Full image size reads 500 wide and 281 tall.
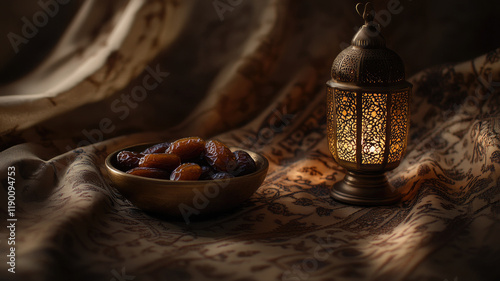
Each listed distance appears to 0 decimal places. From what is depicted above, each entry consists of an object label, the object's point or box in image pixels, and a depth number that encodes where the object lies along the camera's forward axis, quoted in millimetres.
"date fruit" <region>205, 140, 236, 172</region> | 1214
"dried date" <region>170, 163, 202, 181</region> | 1150
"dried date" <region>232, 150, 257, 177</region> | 1227
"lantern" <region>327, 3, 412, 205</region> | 1258
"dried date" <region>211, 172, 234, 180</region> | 1172
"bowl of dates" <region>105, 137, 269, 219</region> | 1143
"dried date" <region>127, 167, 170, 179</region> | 1168
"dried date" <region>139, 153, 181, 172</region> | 1195
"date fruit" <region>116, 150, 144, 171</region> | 1245
